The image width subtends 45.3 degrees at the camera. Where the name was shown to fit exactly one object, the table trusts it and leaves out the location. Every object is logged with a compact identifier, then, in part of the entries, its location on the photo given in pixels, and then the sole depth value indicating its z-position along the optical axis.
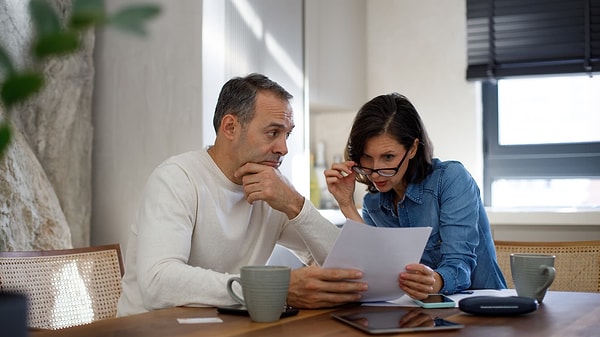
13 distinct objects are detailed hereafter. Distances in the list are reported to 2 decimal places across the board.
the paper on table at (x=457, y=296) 1.55
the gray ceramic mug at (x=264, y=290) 1.29
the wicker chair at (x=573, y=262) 2.21
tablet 1.23
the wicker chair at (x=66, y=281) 1.75
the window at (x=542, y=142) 3.82
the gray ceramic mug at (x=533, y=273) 1.55
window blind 3.67
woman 2.00
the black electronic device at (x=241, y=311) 1.39
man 1.49
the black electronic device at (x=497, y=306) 1.38
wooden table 1.22
